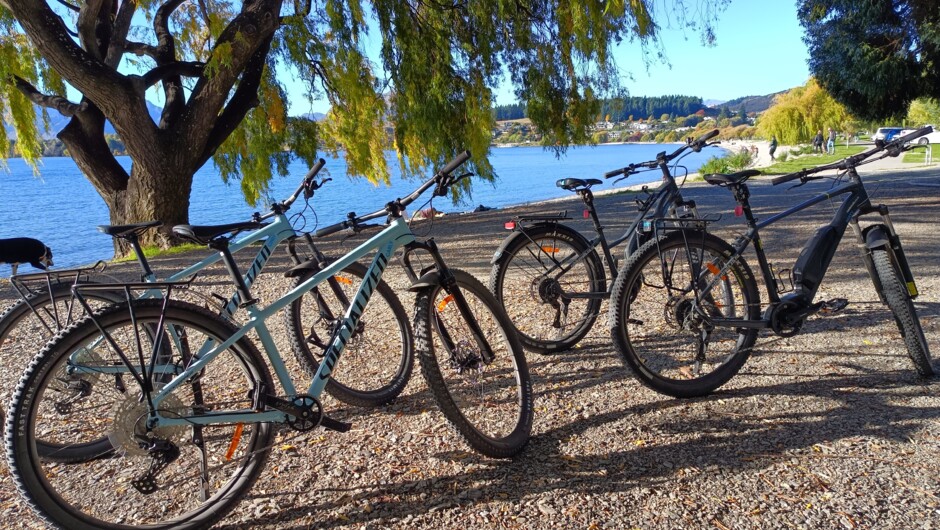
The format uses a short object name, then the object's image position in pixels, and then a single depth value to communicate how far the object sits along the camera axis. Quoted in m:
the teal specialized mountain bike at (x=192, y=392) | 2.20
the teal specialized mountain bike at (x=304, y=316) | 2.82
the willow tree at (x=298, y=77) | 9.92
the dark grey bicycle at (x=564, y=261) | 4.17
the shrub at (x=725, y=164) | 25.70
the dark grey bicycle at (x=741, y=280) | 3.33
